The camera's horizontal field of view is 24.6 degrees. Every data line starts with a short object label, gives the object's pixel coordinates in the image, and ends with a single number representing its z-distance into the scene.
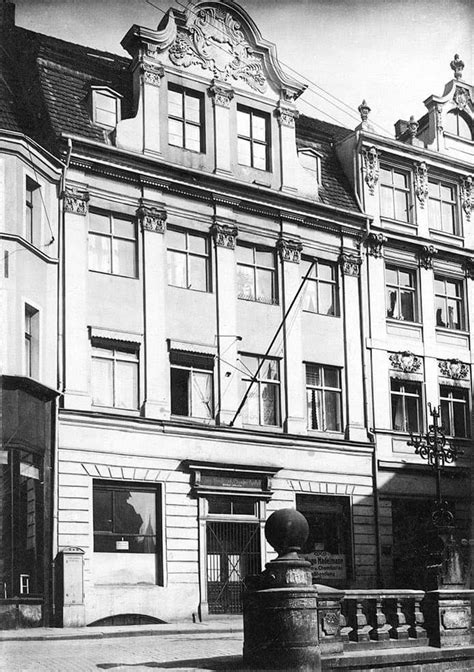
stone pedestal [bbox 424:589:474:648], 11.25
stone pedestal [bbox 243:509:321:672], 9.34
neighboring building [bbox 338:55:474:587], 17.19
